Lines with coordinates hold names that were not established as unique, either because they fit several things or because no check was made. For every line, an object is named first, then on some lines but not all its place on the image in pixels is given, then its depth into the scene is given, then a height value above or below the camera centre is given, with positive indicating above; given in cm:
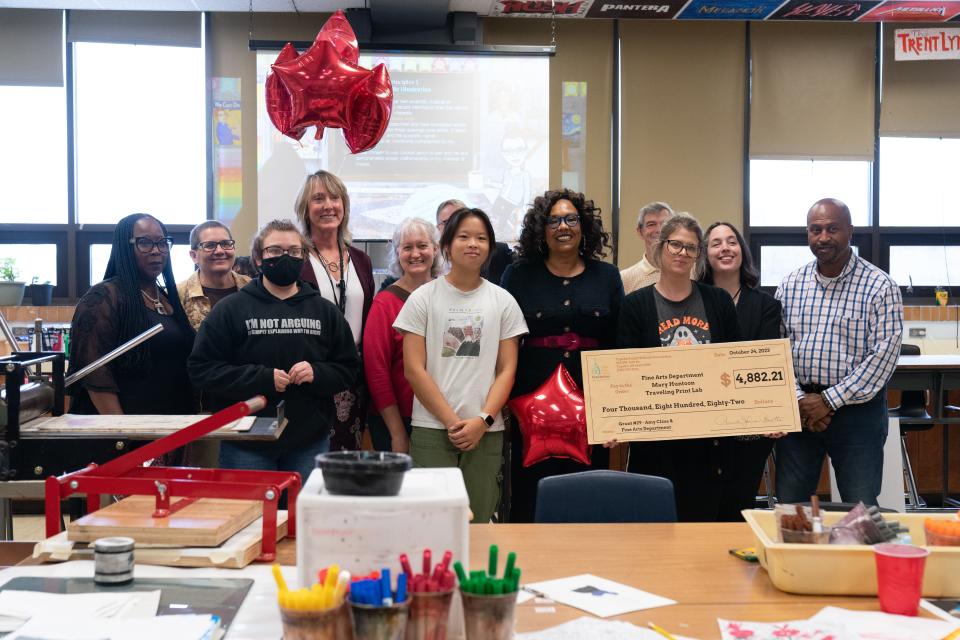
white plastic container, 125 -33
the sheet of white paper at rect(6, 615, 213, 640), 140 -55
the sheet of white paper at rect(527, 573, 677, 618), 163 -58
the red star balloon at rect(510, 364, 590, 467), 308 -43
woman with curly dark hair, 326 +3
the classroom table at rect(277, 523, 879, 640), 160 -59
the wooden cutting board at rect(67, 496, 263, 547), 183 -49
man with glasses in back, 436 +28
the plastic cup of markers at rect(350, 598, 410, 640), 113 -42
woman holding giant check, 317 -9
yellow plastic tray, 168 -53
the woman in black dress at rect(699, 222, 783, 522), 333 -5
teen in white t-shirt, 318 -22
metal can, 167 -51
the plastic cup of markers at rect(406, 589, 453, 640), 116 -43
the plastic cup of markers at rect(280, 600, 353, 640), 112 -42
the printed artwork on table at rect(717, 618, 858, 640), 146 -58
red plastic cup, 158 -52
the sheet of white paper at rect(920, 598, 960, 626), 156 -58
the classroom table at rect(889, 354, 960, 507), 508 -47
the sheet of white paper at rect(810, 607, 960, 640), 149 -58
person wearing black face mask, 296 -19
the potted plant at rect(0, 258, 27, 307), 610 +9
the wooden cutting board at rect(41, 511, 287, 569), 179 -53
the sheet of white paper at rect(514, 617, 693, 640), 147 -58
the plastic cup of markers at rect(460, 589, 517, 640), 119 -44
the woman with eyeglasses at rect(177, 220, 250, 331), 360 +14
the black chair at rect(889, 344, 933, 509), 513 -70
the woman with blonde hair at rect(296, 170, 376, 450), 354 +16
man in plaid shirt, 340 -24
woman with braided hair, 318 -10
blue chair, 244 -56
